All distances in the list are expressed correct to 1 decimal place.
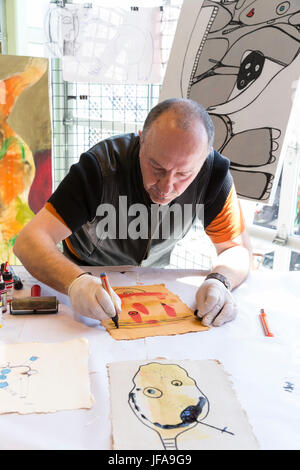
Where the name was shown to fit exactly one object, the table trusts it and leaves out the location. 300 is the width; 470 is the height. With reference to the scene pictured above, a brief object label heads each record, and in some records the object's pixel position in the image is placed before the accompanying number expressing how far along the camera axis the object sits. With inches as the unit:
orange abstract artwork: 96.8
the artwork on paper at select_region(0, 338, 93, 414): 27.6
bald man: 43.0
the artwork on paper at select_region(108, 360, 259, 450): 24.9
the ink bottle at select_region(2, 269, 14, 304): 43.0
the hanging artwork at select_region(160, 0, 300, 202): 64.5
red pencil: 39.0
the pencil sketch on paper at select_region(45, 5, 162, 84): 92.8
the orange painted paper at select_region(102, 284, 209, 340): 38.4
